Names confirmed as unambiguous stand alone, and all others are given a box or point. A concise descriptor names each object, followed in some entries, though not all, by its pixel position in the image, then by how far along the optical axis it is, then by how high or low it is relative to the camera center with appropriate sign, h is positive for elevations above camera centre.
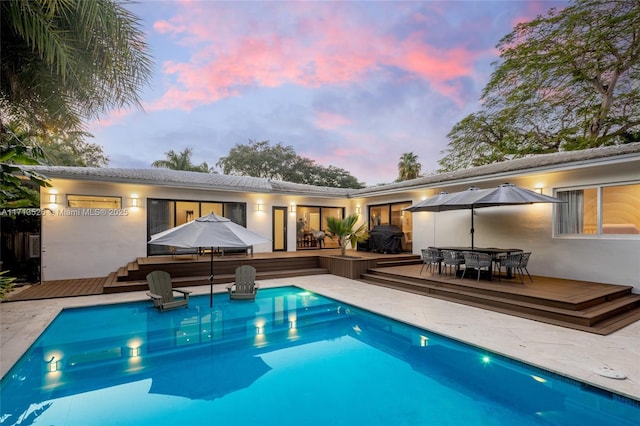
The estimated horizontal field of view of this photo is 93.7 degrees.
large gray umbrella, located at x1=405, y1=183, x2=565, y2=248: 7.43 +0.44
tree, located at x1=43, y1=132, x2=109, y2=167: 23.41 +5.27
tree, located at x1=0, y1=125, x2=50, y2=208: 4.10 +0.82
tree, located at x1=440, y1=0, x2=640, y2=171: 14.96 +7.29
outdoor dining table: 7.93 -0.99
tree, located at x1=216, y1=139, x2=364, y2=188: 31.22 +5.32
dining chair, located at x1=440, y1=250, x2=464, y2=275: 8.58 -1.25
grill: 13.00 -1.04
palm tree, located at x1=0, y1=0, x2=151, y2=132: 3.90 +2.34
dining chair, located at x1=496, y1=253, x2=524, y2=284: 7.65 -1.18
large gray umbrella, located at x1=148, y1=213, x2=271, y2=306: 6.74 -0.49
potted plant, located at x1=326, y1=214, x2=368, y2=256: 11.34 -0.54
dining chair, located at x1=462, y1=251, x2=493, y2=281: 7.86 -1.21
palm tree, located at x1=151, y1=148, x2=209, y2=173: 27.70 +5.01
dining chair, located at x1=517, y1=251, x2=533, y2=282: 7.67 -1.18
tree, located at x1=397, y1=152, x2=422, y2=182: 26.42 +4.31
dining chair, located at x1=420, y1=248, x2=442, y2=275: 9.26 -1.28
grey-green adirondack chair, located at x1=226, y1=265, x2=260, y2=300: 8.24 -1.89
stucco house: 7.73 +0.09
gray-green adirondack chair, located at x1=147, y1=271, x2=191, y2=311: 7.10 -1.88
